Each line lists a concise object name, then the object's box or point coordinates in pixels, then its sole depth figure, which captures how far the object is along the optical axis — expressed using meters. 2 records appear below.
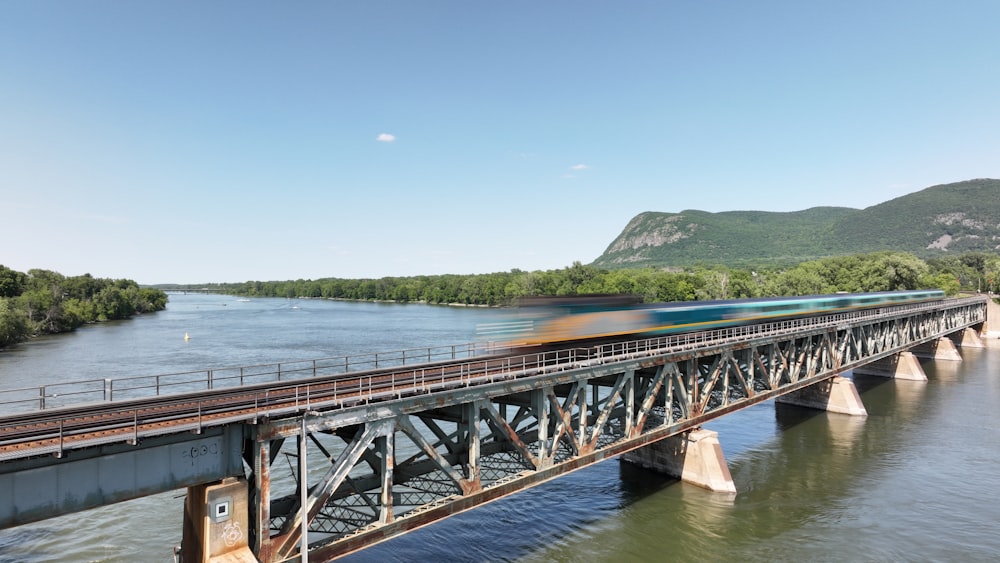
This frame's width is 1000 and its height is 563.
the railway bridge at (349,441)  13.99
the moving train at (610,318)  30.25
